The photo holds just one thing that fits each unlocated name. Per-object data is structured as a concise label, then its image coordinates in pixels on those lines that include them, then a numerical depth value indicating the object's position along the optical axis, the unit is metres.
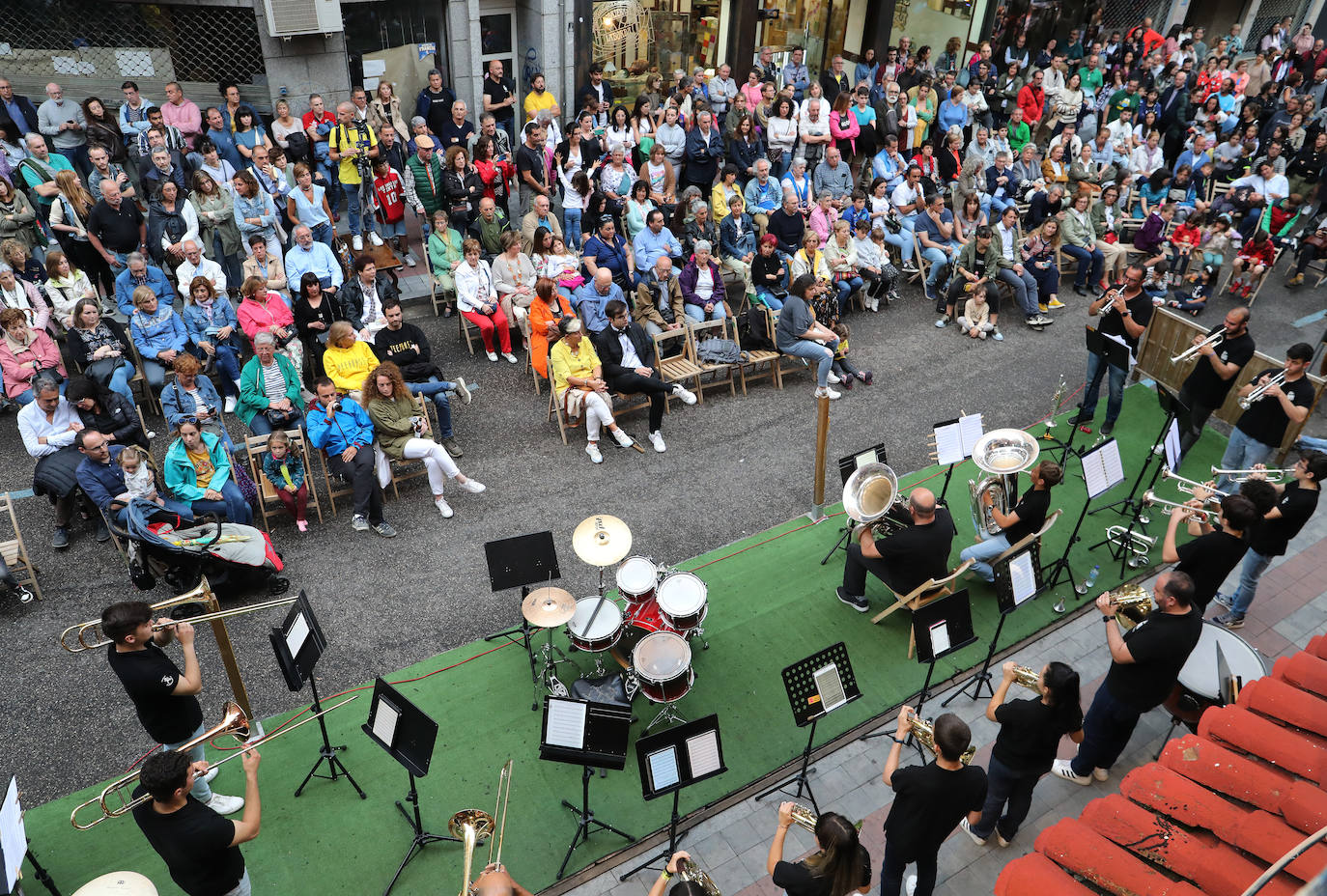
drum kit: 5.95
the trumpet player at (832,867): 3.96
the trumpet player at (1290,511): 6.49
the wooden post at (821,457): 7.51
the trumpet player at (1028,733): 4.76
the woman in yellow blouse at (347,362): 8.66
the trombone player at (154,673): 4.80
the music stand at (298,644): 5.14
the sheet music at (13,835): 4.27
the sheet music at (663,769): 4.75
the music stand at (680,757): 4.72
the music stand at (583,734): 4.96
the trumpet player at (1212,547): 6.03
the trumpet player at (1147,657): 5.27
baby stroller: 6.87
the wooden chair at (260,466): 7.90
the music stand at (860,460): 7.28
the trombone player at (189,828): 3.99
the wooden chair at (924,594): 6.58
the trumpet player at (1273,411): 7.69
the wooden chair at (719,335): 10.19
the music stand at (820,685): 5.24
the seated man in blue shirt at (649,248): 11.11
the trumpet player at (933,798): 4.36
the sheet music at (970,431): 7.43
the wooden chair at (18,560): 6.99
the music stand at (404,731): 4.81
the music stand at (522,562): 6.14
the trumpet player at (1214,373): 8.34
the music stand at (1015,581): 6.03
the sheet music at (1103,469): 6.96
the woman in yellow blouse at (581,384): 9.02
